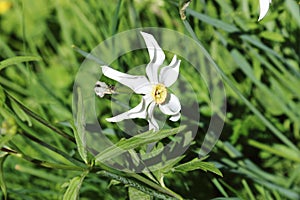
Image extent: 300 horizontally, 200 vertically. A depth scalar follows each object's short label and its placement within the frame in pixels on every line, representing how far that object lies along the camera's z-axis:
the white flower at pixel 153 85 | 0.72
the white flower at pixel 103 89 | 0.71
